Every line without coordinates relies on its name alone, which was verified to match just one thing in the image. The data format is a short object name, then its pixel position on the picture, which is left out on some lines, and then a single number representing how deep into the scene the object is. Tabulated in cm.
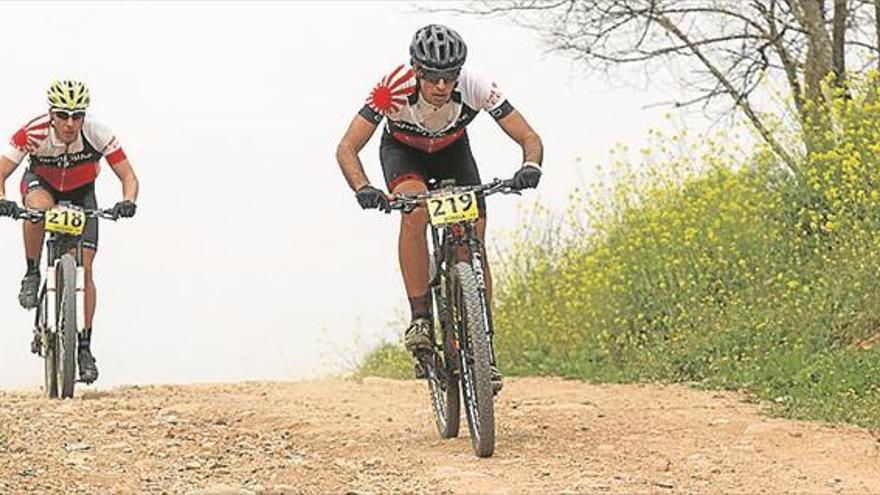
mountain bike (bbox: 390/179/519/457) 1428
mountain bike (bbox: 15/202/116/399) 2081
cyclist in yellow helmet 2086
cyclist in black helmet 1536
